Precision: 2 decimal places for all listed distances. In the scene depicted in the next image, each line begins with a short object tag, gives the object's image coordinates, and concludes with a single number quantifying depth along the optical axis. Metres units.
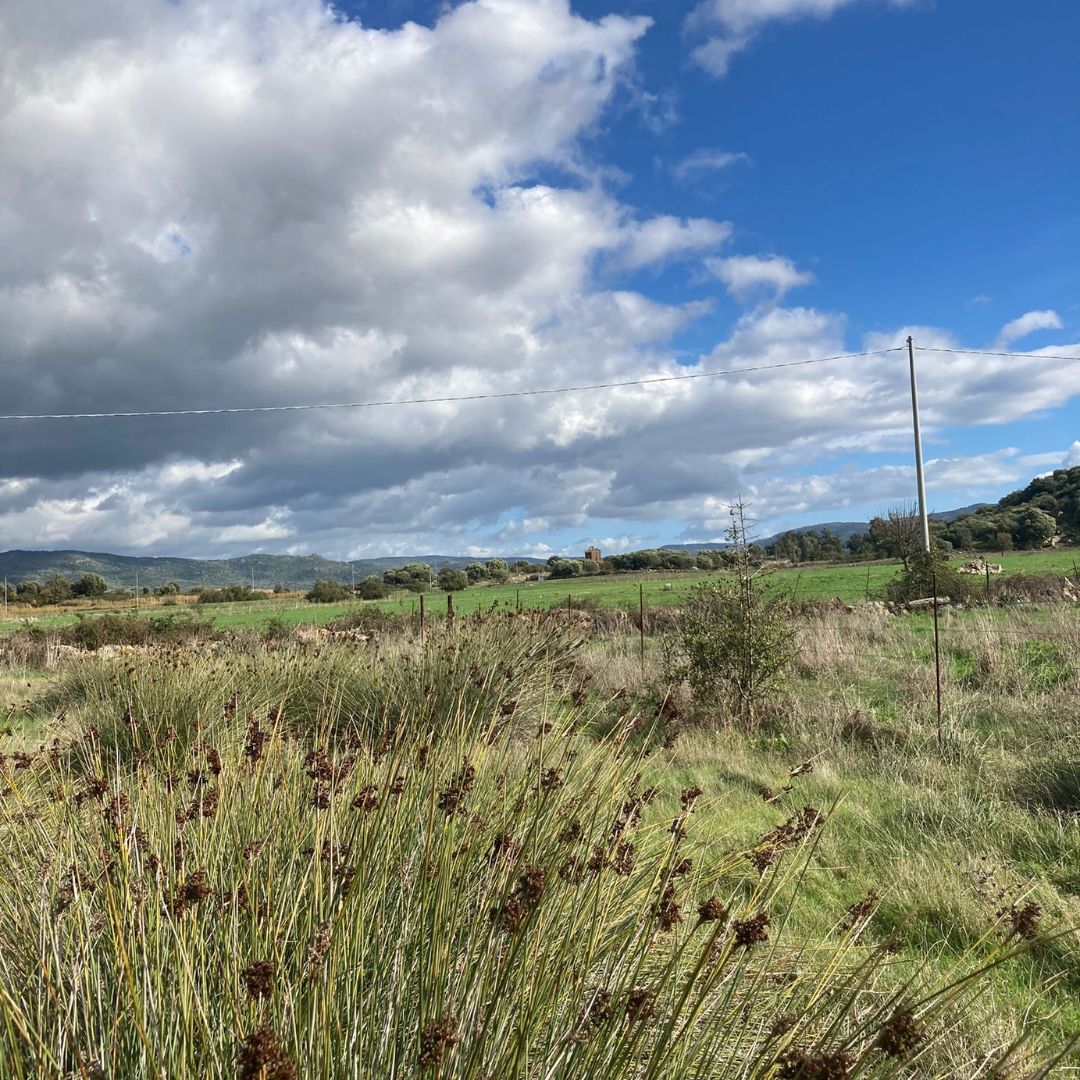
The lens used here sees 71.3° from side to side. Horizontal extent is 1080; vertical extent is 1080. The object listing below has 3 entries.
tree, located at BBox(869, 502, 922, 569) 27.49
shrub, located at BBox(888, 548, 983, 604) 20.50
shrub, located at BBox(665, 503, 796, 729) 8.92
